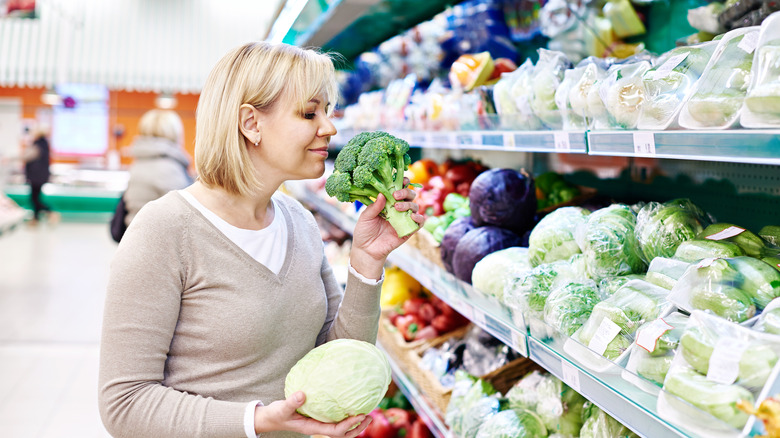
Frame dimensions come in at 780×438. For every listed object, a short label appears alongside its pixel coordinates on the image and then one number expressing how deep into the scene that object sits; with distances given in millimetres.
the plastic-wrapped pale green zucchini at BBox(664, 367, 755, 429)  895
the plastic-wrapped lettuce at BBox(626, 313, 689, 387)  1097
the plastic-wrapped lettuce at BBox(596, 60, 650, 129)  1332
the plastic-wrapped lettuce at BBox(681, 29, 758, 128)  1074
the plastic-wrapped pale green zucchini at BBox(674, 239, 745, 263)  1236
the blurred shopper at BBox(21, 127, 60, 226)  10539
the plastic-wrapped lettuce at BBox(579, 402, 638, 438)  1481
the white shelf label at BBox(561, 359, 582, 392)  1260
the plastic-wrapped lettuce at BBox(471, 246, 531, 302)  1854
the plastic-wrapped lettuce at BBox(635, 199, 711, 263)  1417
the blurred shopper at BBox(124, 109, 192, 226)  4426
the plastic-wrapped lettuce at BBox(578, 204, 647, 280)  1516
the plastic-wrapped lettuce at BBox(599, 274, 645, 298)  1438
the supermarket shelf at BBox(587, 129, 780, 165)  945
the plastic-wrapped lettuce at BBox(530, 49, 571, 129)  1804
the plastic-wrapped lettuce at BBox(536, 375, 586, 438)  1724
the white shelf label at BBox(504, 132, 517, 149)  1763
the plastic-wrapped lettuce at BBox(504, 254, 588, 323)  1598
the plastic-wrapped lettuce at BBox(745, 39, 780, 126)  969
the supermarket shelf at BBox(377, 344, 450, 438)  2160
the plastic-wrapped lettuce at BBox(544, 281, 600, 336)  1424
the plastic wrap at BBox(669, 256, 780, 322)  1061
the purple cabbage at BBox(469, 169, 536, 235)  2168
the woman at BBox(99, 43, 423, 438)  1294
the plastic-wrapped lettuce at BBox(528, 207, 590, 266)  1774
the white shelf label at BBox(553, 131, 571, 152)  1501
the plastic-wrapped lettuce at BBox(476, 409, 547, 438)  1796
